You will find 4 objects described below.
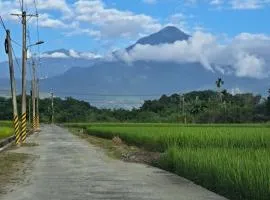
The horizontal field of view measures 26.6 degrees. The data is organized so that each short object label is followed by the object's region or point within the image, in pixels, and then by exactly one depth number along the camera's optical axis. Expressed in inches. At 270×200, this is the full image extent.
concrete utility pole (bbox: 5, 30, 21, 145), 1505.9
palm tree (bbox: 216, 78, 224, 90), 5393.7
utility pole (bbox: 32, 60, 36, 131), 3117.6
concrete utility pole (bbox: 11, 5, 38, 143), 1672.0
